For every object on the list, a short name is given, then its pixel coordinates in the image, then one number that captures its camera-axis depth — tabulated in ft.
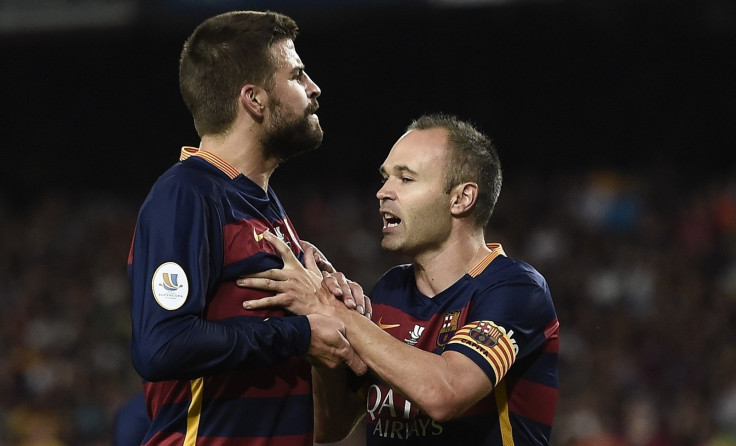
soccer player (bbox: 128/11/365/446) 19.76
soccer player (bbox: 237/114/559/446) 22.30
